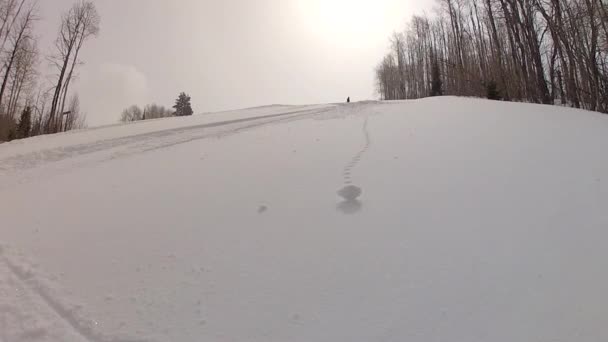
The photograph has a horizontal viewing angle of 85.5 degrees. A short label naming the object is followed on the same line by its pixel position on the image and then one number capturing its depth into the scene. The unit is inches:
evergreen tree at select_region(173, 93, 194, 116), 1759.5
